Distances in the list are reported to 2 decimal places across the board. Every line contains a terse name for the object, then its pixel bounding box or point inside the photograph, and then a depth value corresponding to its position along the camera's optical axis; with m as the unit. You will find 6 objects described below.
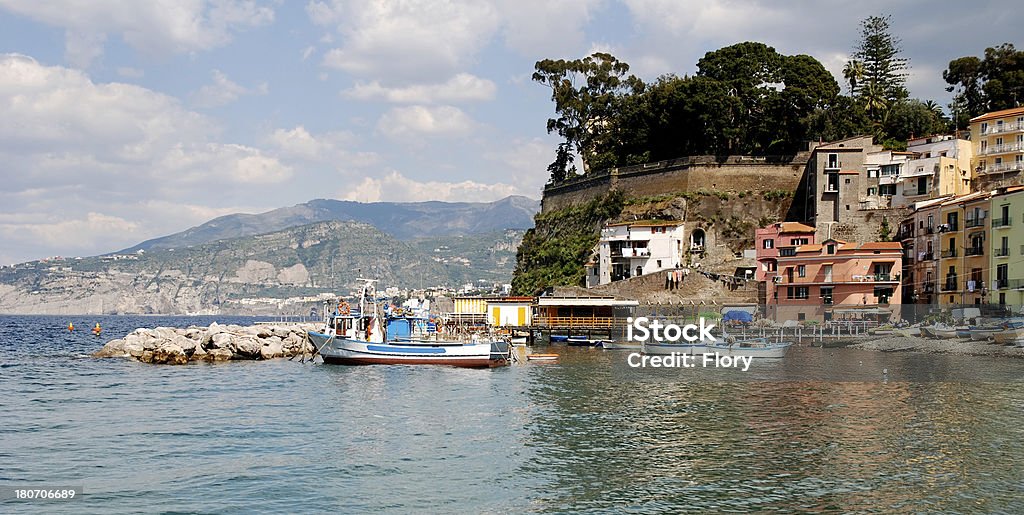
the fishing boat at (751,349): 48.78
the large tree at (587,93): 90.88
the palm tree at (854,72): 87.38
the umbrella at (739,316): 67.00
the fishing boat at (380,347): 46.88
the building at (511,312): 70.69
